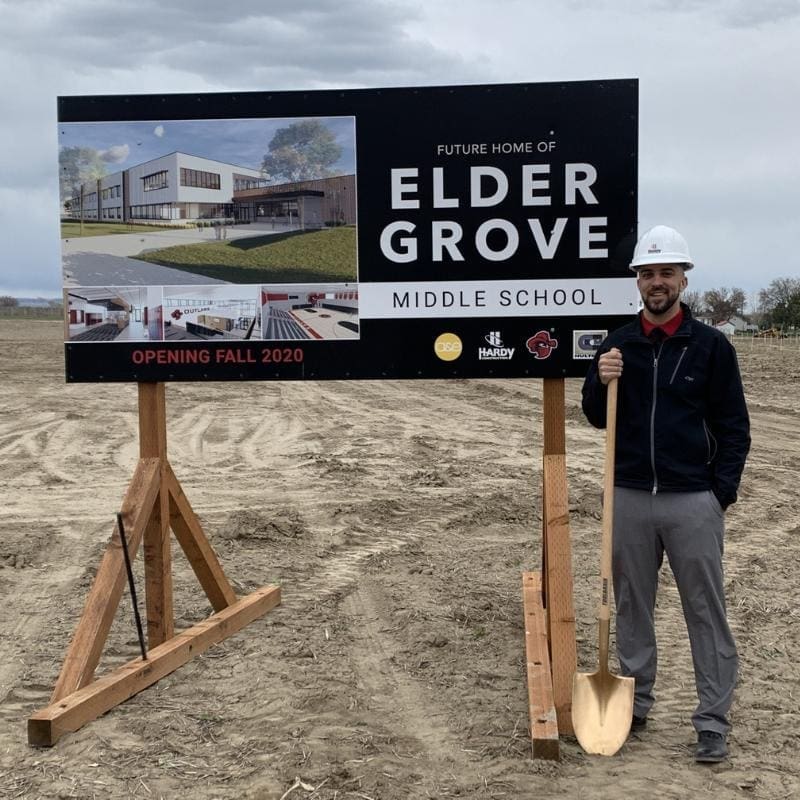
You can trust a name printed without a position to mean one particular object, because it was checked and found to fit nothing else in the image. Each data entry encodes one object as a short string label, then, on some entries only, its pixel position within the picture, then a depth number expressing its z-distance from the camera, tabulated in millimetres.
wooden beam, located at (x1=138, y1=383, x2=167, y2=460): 5484
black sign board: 5055
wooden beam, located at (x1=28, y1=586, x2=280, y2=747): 4516
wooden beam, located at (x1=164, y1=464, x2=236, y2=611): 5719
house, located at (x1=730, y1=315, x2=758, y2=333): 89862
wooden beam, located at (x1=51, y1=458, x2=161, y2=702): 4906
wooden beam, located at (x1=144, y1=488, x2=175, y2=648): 5543
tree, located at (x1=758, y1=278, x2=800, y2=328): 73250
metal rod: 4970
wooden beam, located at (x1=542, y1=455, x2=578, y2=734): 4746
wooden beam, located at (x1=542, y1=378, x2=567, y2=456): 5133
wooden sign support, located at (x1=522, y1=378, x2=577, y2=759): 4691
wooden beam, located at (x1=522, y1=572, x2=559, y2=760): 4328
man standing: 4305
